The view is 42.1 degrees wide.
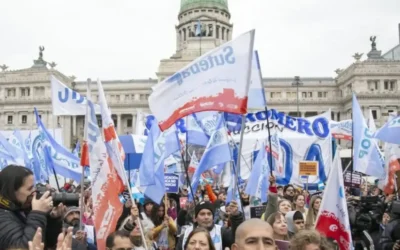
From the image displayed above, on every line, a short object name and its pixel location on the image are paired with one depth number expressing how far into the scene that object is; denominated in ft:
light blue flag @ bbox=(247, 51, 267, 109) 24.58
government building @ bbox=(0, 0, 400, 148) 204.23
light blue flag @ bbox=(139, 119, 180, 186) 27.22
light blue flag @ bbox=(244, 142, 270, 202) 32.42
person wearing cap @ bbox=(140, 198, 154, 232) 20.56
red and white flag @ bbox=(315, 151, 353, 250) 15.62
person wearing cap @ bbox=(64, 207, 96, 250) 18.88
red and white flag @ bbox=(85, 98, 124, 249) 16.99
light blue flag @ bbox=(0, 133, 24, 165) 52.73
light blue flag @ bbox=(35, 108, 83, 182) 39.70
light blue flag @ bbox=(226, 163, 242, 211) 18.90
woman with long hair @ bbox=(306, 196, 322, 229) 18.61
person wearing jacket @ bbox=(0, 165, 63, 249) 9.39
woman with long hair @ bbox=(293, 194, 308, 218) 22.47
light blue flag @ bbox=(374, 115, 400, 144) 36.70
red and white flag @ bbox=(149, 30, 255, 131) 20.33
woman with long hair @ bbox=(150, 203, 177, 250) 19.36
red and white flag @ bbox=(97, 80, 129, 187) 18.14
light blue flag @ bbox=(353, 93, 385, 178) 40.65
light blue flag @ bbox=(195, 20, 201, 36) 239.07
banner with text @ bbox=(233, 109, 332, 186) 48.73
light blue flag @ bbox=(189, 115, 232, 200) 28.95
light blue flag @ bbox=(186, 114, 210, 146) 44.68
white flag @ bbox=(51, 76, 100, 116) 31.45
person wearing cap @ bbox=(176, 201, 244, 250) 17.13
